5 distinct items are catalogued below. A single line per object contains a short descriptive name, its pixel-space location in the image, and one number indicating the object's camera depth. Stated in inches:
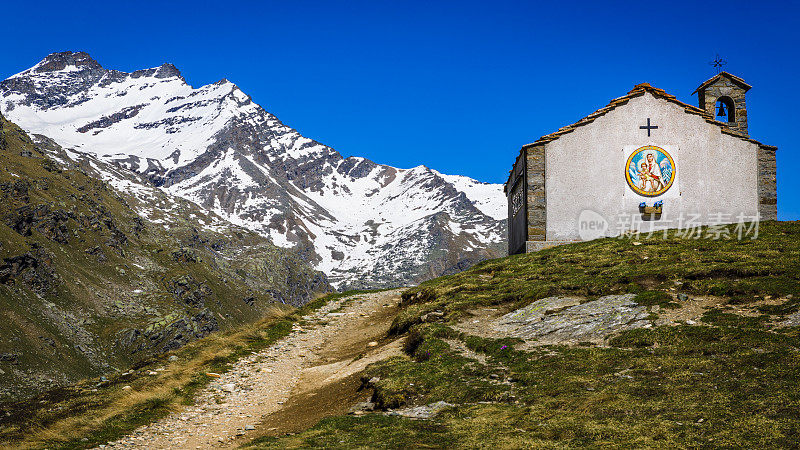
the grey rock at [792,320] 625.3
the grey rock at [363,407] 640.7
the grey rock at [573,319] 730.2
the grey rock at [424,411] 572.7
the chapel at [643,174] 1520.7
